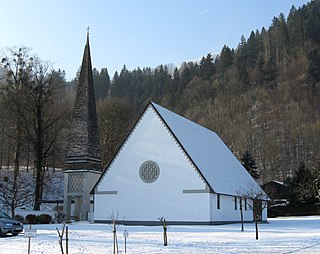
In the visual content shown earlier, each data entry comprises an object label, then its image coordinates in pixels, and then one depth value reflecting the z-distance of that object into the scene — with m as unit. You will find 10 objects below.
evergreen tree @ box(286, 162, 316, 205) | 61.41
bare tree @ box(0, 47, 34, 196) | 46.03
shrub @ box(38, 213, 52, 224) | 36.22
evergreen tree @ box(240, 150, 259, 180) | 67.50
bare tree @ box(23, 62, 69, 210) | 45.81
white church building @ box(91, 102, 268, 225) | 34.66
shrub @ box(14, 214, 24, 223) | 36.73
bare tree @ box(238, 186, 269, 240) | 37.28
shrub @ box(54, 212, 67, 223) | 35.33
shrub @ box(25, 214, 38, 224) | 36.16
